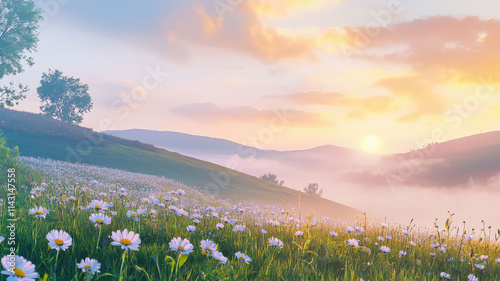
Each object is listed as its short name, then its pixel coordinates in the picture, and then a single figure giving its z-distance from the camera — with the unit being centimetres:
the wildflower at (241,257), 327
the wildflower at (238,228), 456
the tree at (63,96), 7238
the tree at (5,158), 1267
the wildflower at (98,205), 373
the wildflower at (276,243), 425
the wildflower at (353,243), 458
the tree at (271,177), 7244
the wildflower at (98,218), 324
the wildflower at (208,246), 293
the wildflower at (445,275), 402
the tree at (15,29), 4006
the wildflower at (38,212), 359
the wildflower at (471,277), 409
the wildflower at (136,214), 445
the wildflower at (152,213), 497
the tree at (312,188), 7544
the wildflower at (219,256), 274
